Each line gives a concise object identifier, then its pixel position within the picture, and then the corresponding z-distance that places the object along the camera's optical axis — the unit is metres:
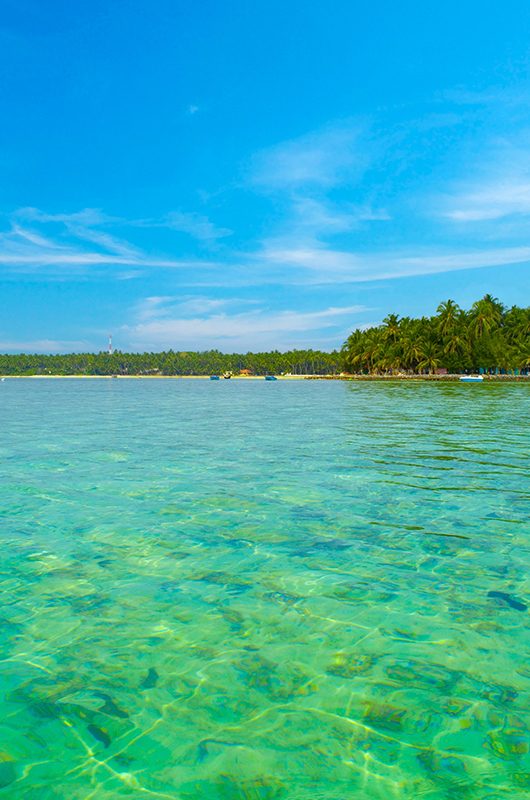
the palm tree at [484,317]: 110.06
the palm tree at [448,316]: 113.06
